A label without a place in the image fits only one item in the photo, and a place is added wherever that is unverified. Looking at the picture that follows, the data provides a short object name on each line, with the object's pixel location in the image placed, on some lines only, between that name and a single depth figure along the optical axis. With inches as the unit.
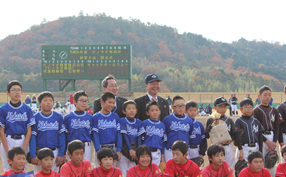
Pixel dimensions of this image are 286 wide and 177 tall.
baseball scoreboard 1039.6
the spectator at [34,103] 876.6
